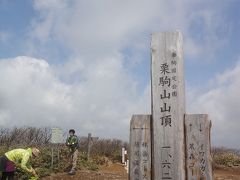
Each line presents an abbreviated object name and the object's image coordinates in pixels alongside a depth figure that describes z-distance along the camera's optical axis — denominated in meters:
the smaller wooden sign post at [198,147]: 2.97
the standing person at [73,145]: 9.32
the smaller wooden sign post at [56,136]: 9.83
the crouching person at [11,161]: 6.20
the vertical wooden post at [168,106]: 2.99
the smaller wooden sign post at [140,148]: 3.09
